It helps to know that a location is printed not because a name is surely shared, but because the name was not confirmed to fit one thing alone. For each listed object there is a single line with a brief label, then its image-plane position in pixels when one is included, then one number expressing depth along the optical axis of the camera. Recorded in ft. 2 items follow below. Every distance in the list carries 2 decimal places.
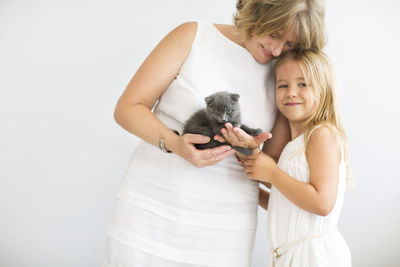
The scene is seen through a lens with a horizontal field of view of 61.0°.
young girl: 4.11
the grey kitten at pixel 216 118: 3.84
